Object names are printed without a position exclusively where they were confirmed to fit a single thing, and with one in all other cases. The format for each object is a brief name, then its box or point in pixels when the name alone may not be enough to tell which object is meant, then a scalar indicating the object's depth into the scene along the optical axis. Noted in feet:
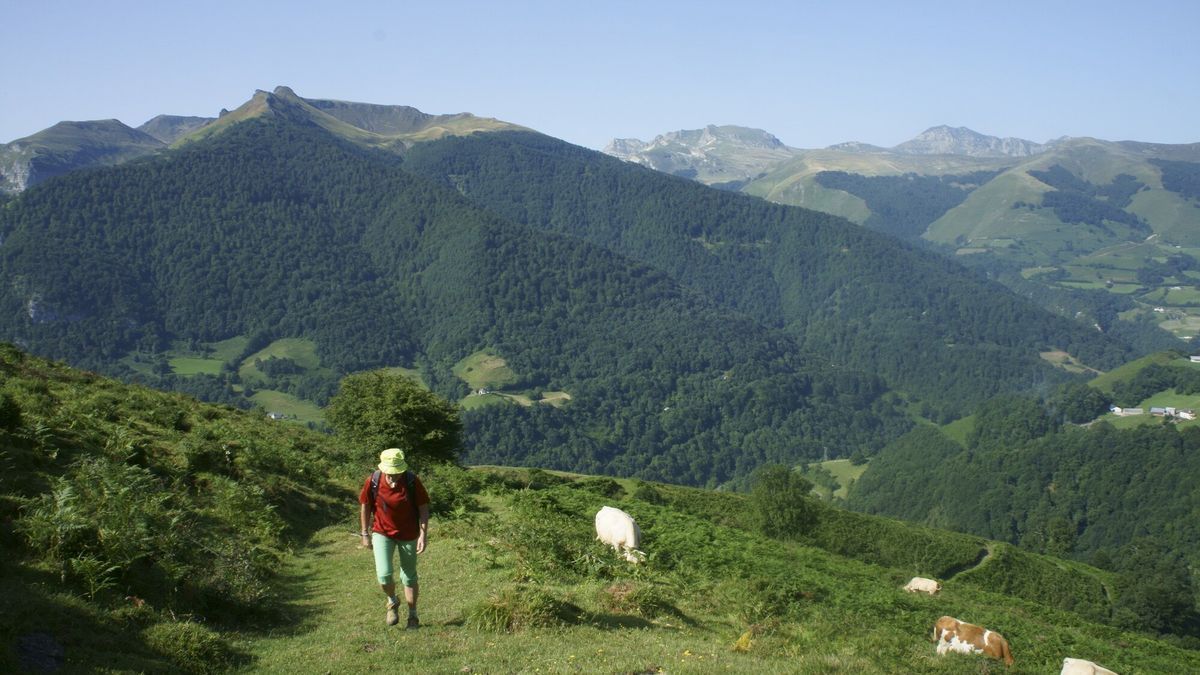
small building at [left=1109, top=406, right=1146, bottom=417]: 583.17
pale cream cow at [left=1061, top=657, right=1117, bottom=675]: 63.00
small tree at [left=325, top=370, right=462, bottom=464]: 130.41
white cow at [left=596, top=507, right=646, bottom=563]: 82.28
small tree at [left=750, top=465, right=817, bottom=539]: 200.19
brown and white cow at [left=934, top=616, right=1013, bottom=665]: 66.43
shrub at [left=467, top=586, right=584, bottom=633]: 45.78
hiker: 45.57
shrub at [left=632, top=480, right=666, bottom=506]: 190.49
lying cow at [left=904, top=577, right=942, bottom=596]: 106.11
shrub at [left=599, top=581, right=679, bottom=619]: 52.85
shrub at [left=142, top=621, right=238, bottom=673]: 37.22
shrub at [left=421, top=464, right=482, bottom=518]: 82.57
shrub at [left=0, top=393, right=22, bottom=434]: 63.87
